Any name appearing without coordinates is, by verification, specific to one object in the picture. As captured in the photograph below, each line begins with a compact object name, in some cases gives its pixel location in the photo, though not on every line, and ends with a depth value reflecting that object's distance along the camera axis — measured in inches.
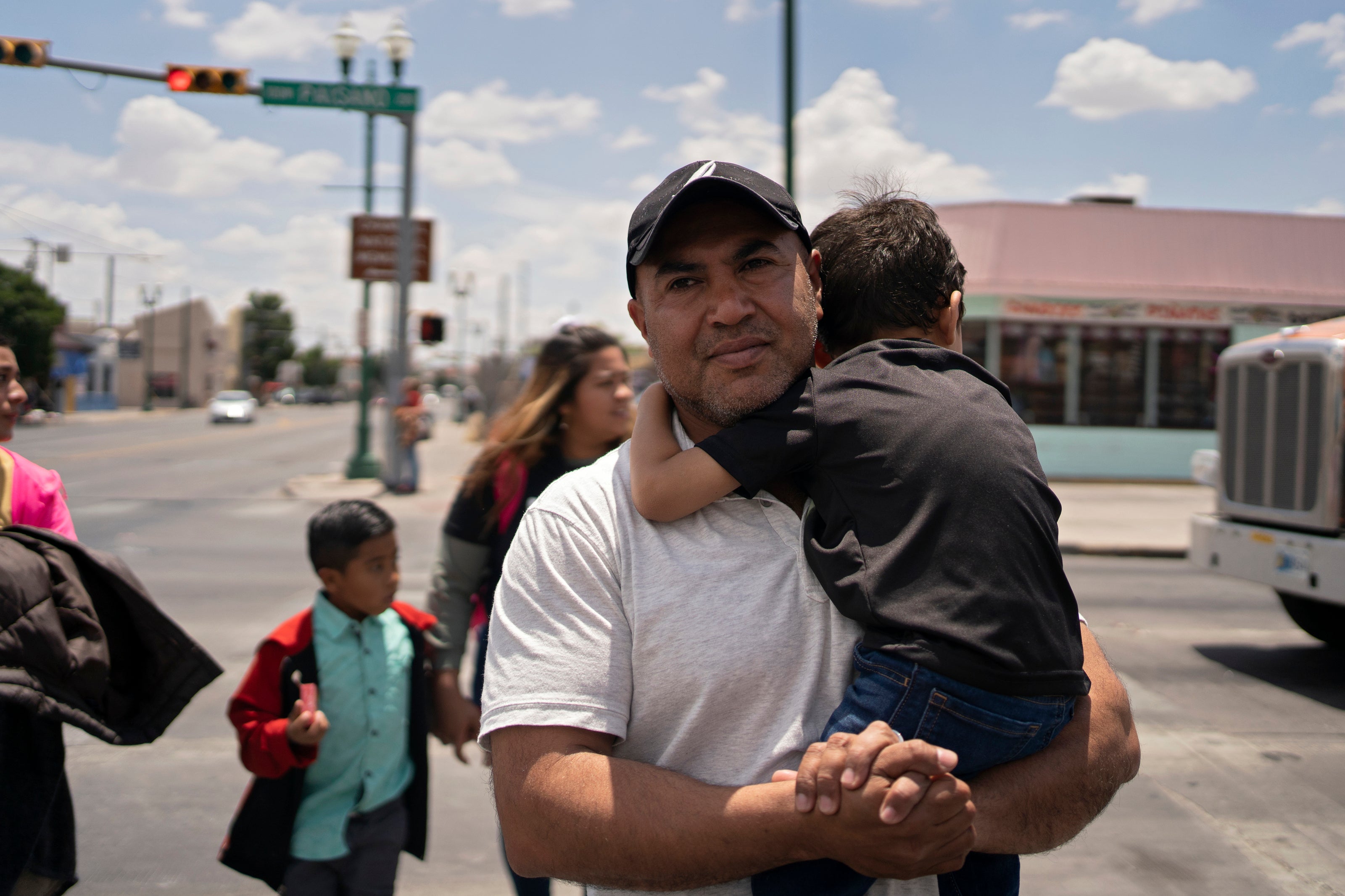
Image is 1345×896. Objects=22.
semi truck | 289.6
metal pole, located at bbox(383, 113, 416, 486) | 708.0
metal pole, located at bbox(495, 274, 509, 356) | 2494.8
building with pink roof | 842.8
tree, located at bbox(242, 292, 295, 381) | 4355.3
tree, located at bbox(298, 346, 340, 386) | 5442.9
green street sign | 571.8
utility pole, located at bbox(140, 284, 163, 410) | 2760.8
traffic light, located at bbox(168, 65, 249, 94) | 539.2
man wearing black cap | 54.9
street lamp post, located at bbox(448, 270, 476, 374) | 1929.1
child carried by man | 58.0
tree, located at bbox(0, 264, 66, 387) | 1690.5
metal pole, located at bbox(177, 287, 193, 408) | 3344.0
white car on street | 2145.7
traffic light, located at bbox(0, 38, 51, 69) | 485.4
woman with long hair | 128.3
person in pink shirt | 111.0
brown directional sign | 723.4
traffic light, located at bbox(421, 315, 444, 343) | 751.7
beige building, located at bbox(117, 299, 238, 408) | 3174.2
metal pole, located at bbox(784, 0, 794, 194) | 468.4
